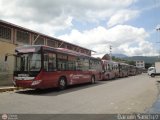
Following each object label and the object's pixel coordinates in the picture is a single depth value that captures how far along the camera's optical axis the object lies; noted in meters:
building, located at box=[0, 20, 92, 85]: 11.82
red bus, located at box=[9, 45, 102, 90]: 7.93
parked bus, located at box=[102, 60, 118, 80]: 16.53
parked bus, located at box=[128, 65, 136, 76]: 29.48
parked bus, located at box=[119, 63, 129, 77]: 22.63
